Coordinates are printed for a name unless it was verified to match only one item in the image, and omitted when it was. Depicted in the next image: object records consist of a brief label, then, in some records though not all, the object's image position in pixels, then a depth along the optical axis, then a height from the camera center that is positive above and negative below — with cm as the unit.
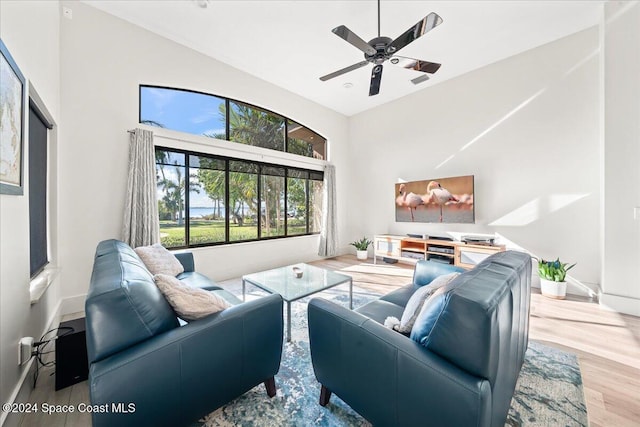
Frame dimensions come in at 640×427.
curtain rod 304 +103
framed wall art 126 +50
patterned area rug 136 -116
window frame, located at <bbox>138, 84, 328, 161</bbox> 322 +173
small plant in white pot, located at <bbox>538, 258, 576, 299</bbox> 308 -86
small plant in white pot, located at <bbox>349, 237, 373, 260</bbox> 535 -80
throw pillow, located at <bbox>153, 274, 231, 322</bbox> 127 -47
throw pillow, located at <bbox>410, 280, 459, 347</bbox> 102 -46
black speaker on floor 157 -95
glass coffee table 227 -74
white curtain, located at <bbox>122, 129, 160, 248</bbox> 295 +21
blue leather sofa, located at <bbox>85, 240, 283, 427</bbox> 97 -64
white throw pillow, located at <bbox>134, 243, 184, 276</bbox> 231 -48
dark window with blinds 196 +20
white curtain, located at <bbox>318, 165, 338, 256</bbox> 540 -14
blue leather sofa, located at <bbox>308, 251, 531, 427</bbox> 86 -61
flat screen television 410 +21
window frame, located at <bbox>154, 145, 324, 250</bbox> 361 +31
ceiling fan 214 +164
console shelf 376 -66
